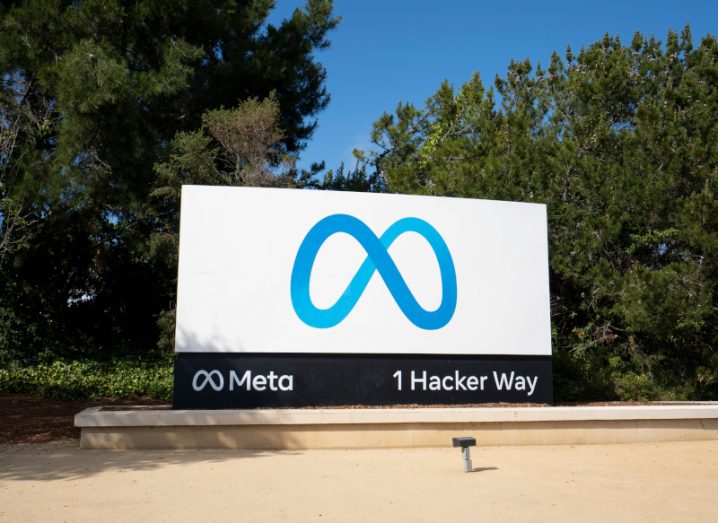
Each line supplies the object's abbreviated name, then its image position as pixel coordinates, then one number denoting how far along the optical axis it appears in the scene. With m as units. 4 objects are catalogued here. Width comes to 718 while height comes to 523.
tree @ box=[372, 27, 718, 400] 13.57
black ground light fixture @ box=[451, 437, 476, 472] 7.91
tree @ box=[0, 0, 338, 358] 14.61
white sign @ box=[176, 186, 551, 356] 10.25
